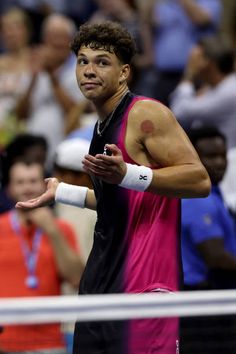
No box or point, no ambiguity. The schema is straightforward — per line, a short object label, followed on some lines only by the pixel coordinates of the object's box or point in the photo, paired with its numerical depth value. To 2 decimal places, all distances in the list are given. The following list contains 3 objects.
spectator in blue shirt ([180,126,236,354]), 14.16
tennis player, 10.15
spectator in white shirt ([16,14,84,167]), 20.94
